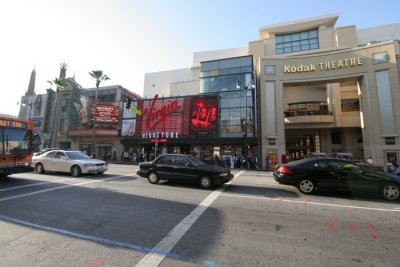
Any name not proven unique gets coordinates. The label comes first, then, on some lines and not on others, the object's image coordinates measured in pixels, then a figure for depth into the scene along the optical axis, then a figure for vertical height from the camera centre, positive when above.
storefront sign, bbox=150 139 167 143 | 29.52 +2.16
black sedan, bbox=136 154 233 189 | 9.16 -0.64
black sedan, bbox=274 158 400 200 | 7.70 -0.67
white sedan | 12.28 -0.49
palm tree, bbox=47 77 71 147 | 38.39 +10.13
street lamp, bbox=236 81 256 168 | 27.23 +9.36
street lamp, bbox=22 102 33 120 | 43.94 +9.18
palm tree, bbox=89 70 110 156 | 36.78 +13.57
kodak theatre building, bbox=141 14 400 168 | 24.05 +8.45
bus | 9.55 +0.38
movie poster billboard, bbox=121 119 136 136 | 32.38 +4.33
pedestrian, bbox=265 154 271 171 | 23.71 -0.63
